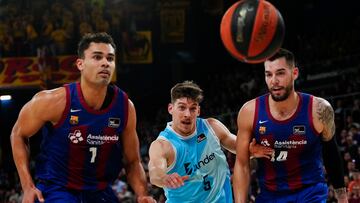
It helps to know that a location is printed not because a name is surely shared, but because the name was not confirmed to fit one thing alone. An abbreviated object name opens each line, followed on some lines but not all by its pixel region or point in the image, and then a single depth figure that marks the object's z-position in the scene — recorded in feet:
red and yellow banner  97.35
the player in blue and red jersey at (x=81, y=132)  32.07
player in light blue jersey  34.55
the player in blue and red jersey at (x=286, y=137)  33.12
